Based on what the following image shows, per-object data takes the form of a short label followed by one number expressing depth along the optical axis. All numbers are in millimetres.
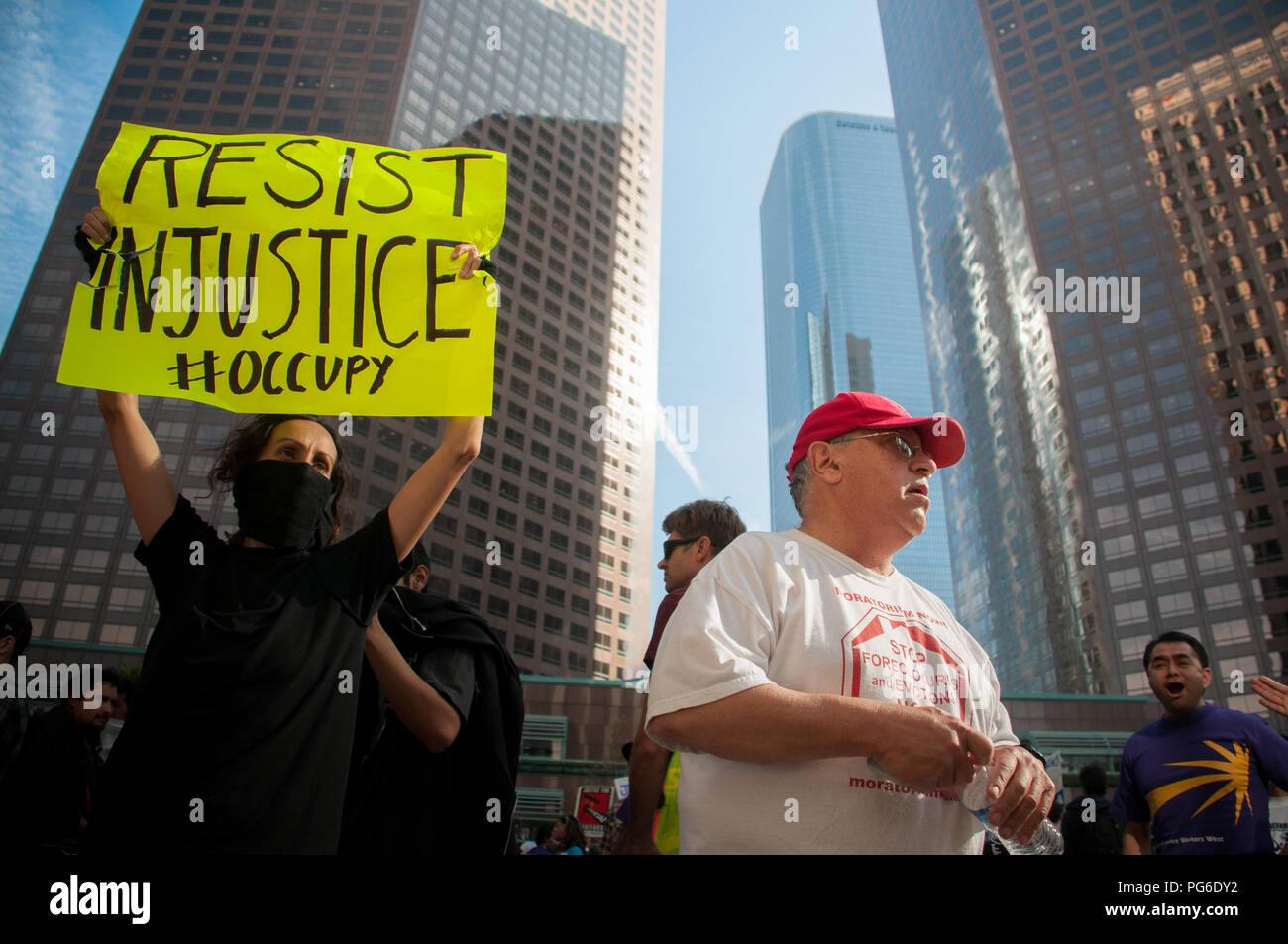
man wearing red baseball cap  1554
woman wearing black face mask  1803
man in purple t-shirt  3549
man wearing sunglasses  3717
